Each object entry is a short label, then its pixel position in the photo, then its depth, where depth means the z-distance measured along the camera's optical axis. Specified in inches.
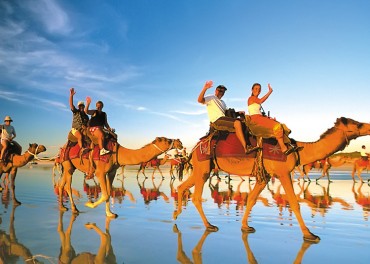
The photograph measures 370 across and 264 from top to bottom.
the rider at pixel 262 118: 337.4
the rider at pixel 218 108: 361.4
